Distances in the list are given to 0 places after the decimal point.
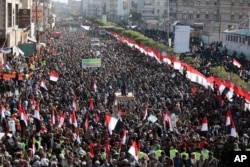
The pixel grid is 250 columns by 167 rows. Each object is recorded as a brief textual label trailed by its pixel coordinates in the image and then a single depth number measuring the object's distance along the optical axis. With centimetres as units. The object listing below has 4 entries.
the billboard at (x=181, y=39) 4634
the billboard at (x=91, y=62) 3496
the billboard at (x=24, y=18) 4725
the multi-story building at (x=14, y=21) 4062
